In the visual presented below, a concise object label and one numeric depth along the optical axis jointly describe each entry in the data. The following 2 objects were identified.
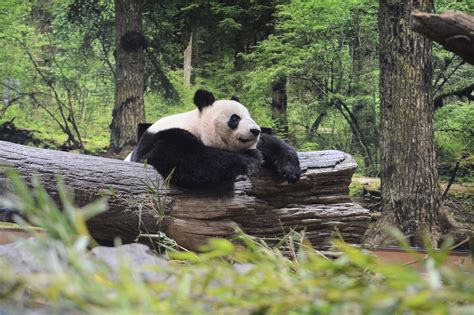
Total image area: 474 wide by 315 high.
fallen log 6.21
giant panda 6.52
